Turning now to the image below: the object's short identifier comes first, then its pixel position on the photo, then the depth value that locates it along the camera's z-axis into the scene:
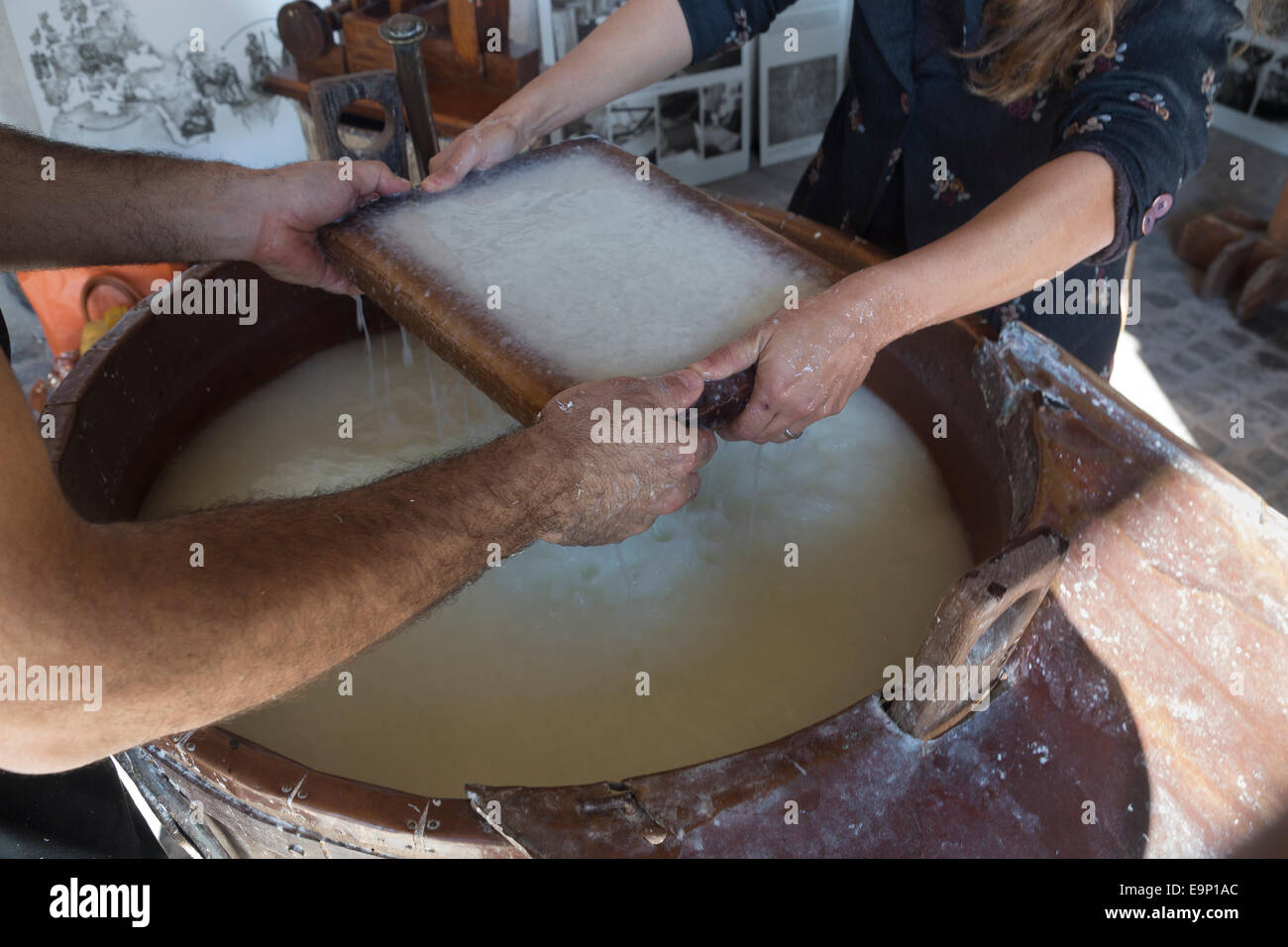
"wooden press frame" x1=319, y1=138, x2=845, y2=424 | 1.21
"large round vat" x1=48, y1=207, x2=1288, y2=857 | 0.88
